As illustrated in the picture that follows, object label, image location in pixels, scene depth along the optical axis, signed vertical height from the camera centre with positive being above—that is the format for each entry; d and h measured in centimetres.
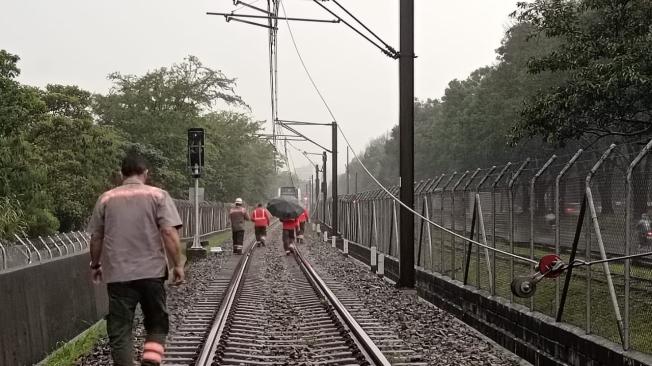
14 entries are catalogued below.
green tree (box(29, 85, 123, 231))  3778 +186
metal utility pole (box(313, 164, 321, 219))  6177 +88
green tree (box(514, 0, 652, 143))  1680 +286
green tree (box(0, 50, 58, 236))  2812 +131
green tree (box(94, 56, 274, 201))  5144 +582
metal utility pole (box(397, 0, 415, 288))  1474 +115
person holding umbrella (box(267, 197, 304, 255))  2403 -48
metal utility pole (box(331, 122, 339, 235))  3809 +47
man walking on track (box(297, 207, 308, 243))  2825 -150
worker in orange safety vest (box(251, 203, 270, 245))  2783 -89
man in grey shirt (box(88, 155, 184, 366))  562 -44
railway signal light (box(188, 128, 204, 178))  2627 +159
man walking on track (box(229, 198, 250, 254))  2606 -94
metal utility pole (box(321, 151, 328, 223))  5057 +117
